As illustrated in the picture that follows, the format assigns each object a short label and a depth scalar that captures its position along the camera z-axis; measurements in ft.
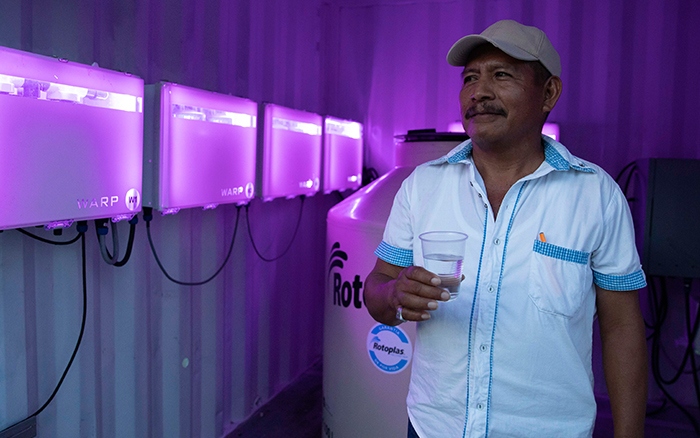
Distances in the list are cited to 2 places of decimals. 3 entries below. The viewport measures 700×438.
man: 3.92
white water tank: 6.99
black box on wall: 9.82
